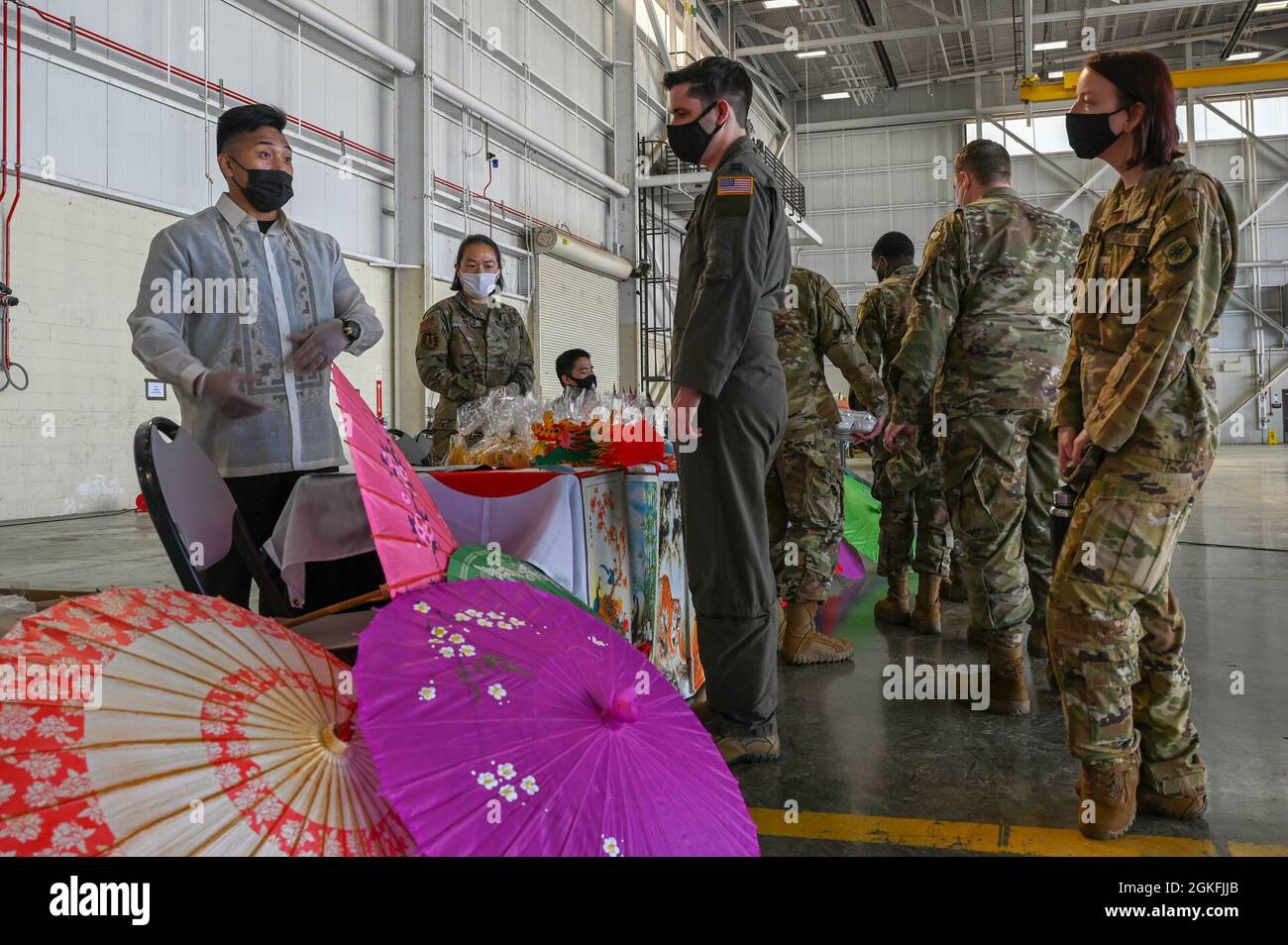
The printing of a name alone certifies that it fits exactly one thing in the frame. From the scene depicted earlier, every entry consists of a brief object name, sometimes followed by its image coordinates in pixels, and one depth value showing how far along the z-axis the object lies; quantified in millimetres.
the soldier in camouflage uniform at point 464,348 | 5102
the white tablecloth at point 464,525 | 2439
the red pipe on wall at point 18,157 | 6919
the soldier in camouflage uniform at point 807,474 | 3875
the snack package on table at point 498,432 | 3072
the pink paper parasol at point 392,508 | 1620
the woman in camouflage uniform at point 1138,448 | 2053
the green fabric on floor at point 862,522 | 6352
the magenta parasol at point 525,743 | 1187
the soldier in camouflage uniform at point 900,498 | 4461
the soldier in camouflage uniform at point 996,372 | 3154
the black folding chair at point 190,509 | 1969
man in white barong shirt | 2389
